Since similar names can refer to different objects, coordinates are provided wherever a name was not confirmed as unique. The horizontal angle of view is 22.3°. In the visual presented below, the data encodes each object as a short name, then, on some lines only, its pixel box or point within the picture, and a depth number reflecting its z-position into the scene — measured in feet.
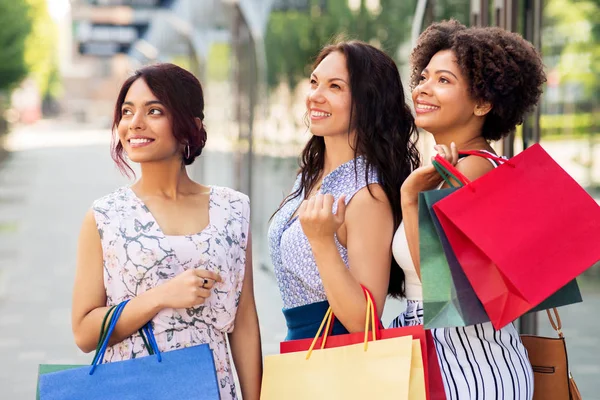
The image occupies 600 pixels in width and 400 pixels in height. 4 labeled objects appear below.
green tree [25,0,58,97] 175.25
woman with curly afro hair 12.05
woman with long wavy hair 12.67
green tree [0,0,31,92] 143.65
